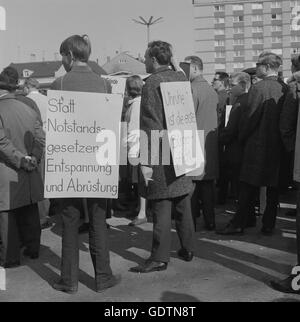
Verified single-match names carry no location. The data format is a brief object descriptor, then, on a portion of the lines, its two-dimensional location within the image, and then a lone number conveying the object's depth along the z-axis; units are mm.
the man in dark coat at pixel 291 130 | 4000
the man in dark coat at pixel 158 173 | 4488
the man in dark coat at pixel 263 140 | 5496
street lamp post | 32506
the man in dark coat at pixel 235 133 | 6156
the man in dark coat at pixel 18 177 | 4969
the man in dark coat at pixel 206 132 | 5992
